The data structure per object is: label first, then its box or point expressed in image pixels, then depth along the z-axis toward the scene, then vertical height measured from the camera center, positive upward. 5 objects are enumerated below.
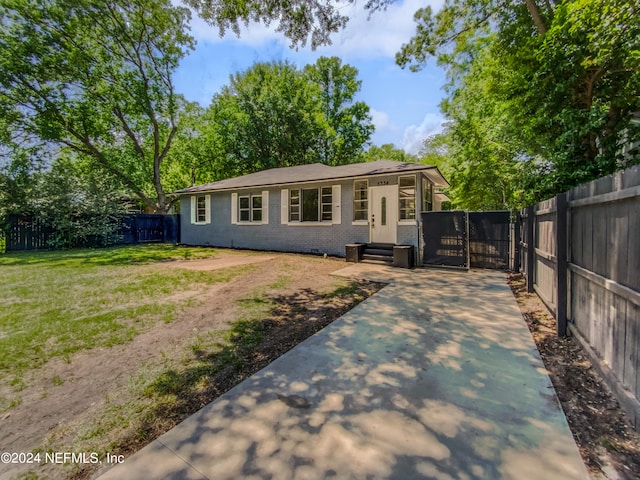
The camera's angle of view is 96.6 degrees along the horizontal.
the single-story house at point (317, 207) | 9.47 +1.13
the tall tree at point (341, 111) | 25.31 +11.49
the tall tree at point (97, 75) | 13.83 +8.69
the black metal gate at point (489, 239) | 7.87 -0.09
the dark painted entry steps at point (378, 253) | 9.24 -0.59
